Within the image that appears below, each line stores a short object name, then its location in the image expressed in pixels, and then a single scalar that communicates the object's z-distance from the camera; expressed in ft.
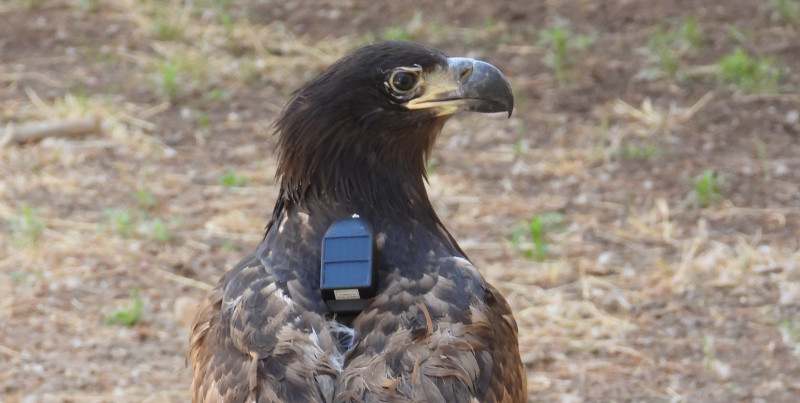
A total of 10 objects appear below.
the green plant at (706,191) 43.98
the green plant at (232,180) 47.06
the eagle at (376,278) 20.51
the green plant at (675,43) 57.36
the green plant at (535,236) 41.04
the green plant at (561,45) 57.06
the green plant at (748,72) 52.95
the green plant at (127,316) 36.99
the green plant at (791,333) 35.09
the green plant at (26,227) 41.55
